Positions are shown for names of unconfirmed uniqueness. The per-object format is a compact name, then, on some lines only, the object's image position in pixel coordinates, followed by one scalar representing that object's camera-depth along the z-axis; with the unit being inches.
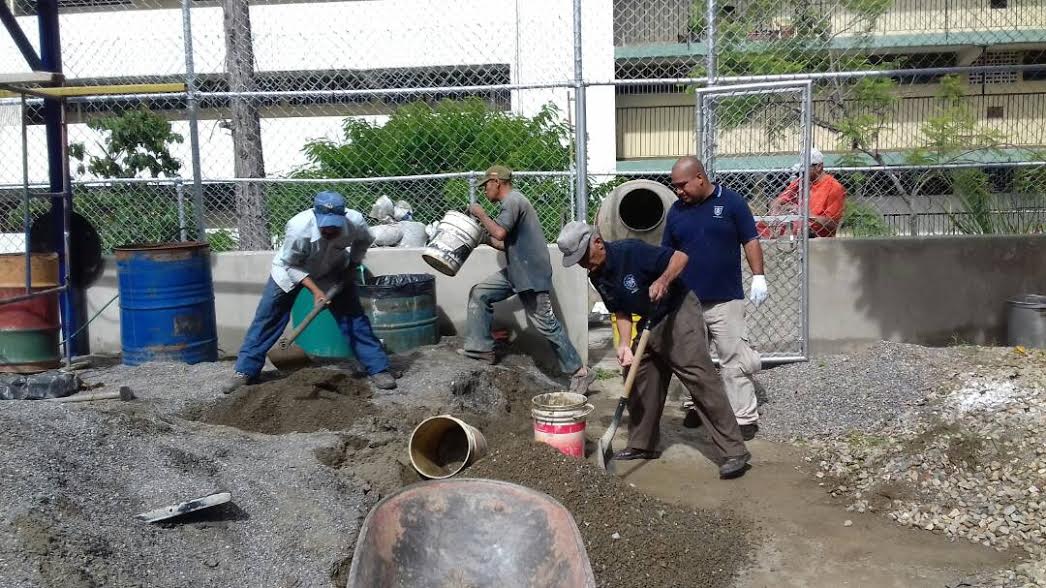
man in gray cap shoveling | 209.3
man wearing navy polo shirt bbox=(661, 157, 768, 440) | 239.3
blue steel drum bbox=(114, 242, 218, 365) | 294.7
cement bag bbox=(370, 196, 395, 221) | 365.1
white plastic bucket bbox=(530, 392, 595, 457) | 206.5
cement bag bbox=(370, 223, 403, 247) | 352.2
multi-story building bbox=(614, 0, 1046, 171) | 493.0
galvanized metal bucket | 299.4
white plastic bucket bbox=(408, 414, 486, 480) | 200.1
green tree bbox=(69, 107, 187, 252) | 358.3
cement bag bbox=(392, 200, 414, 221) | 370.3
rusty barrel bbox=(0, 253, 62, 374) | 295.9
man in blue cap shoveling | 262.1
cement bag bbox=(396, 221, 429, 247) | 356.5
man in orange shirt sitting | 331.6
